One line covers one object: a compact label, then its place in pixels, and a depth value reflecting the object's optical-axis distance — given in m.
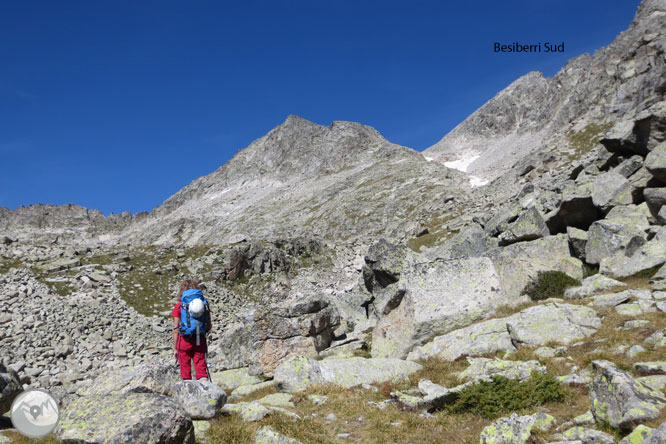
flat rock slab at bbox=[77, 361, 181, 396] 10.86
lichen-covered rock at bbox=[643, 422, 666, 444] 4.53
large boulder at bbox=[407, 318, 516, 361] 12.02
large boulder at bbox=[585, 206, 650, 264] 16.22
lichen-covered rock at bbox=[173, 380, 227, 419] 8.05
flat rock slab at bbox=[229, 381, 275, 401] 12.76
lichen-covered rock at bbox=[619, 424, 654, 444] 4.98
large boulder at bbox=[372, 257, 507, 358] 14.79
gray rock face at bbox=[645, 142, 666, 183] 17.84
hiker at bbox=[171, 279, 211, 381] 10.55
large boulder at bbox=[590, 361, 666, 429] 5.55
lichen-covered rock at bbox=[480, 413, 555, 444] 6.17
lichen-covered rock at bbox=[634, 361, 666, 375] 7.41
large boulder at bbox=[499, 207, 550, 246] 20.24
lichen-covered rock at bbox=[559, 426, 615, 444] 5.55
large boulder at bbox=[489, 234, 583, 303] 16.06
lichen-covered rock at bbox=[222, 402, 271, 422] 8.39
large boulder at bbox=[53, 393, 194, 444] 6.02
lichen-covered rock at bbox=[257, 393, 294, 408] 10.38
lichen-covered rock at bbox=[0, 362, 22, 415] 10.57
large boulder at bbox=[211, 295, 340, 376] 17.77
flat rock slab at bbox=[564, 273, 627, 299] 14.26
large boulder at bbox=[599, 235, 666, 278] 14.41
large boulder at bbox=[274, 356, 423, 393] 11.67
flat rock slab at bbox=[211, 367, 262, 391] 15.90
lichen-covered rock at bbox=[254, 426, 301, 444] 6.82
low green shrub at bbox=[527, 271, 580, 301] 15.32
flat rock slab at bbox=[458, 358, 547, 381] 8.78
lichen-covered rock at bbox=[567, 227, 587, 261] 17.80
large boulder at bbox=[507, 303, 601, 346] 11.23
